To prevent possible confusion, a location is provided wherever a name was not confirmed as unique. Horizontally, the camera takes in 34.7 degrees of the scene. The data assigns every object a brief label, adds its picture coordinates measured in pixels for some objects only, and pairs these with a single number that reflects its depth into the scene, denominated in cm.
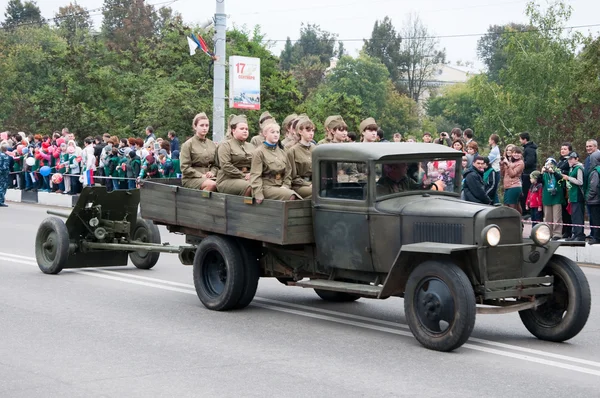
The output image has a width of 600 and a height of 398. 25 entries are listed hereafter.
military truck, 828
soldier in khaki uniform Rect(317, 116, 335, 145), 1127
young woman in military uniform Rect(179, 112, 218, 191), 1117
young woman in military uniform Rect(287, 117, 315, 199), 1041
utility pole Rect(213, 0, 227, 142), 2253
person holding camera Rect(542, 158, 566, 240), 1691
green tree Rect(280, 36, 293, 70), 14485
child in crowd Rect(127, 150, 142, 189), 2469
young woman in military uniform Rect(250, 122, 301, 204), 986
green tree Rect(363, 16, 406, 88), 12731
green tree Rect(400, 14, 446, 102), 12375
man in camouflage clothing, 2716
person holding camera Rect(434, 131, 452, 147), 1939
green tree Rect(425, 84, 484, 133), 12494
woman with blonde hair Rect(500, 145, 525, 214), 1762
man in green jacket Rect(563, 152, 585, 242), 1658
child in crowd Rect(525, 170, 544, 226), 1762
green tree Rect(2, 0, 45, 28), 11596
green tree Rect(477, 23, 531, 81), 13288
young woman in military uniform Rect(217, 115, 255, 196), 1048
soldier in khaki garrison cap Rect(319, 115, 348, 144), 1112
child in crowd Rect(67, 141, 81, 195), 2784
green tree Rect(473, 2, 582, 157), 6888
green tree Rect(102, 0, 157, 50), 9586
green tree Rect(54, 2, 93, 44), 11119
